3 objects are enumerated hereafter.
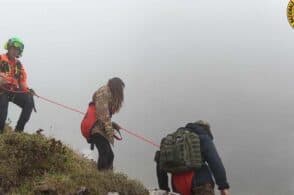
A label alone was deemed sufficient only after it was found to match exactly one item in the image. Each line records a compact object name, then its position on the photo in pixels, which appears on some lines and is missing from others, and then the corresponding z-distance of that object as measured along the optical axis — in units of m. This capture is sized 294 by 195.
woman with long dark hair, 11.63
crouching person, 8.88
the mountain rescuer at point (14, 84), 13.58
